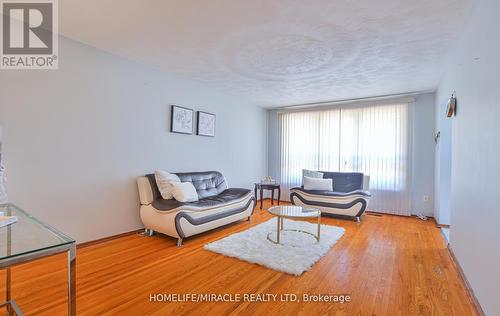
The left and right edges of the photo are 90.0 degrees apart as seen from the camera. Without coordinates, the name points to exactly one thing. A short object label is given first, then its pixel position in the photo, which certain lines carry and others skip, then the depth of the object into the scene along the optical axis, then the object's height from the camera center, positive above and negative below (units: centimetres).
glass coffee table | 306 -73
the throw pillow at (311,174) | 520 -35
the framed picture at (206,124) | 439 +56
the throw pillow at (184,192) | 326 -50
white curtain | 481 +23
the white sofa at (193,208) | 301 -71
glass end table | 95 -39
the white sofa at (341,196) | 430 -70
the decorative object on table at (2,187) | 224 -32
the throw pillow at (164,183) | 337 -39
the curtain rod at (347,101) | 476 +120
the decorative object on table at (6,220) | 130 -37
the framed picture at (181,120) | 390 +56
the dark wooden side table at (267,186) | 535 -65
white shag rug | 252 -106
